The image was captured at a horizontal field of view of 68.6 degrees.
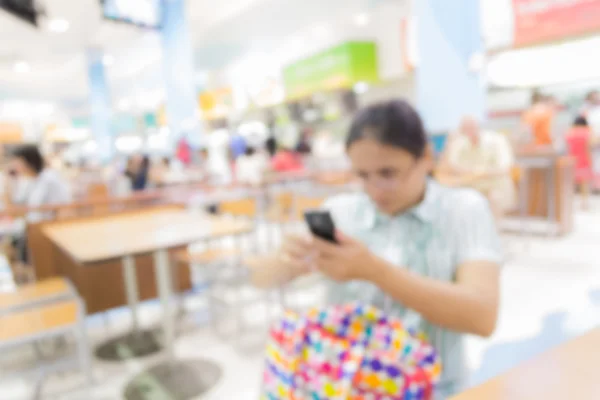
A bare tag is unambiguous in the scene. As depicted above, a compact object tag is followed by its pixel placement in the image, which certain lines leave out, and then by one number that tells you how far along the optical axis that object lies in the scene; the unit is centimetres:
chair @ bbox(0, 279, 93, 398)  233
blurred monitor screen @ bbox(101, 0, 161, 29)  603
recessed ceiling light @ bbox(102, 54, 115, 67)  1352
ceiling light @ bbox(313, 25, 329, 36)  1113
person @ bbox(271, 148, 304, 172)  862
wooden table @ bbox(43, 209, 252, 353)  247
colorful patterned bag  83
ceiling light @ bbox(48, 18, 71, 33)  967
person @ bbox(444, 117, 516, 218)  446
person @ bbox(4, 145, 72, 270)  389
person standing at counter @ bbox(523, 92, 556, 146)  663
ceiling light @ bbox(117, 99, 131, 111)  2209
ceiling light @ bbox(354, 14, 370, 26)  1009
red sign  485
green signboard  966
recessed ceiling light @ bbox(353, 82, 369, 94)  1003
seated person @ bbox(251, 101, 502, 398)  102
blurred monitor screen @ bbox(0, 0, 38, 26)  531
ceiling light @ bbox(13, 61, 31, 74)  1335
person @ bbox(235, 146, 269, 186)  793
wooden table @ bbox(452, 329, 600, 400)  66
